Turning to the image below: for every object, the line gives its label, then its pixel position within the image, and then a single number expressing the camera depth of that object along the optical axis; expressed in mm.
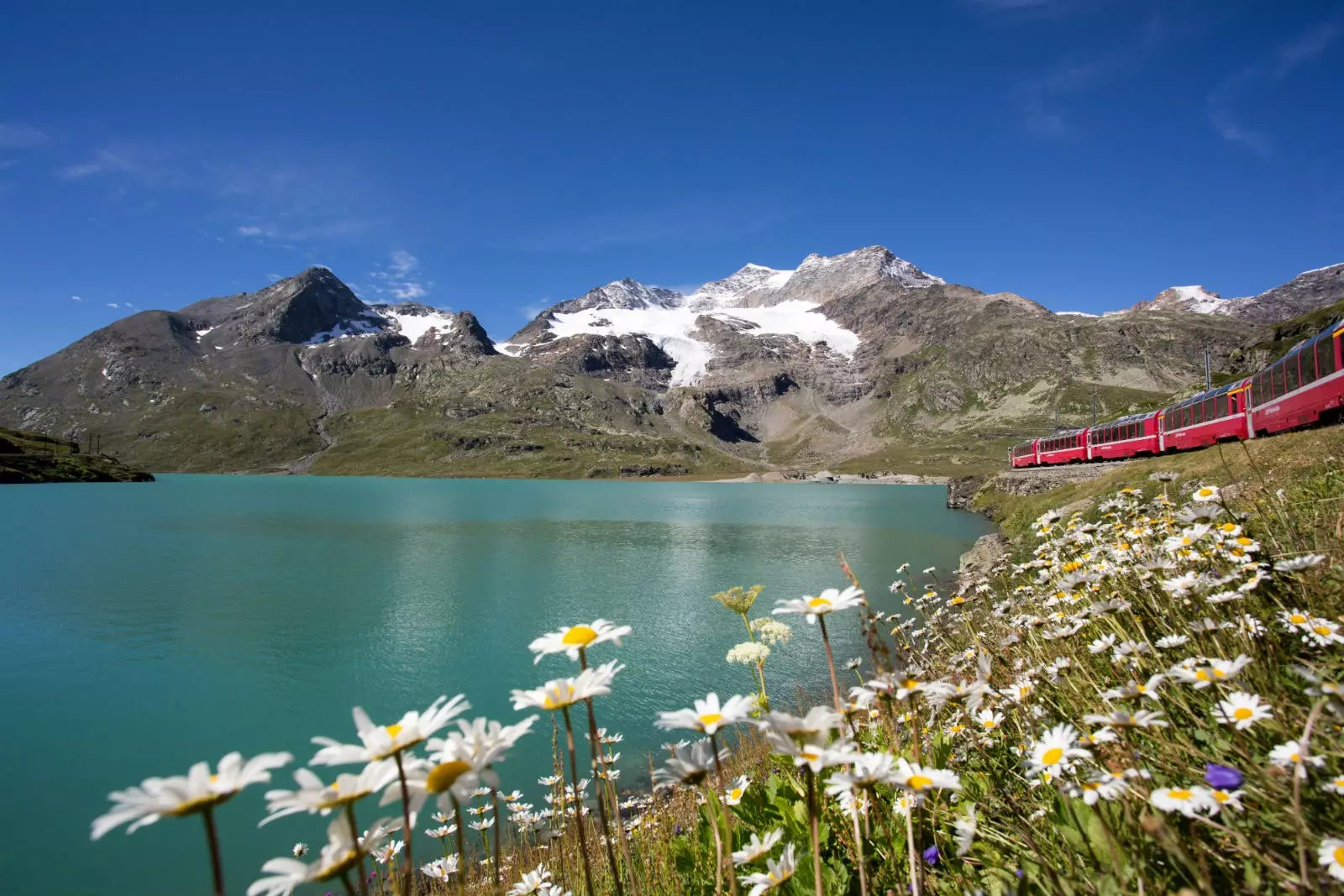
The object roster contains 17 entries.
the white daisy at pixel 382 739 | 1911
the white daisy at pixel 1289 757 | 1937
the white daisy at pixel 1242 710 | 2215
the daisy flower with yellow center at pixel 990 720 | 3838
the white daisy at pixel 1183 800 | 1804
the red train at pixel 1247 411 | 23188
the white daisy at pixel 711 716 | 2225
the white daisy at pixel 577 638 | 2582
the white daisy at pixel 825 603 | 2723
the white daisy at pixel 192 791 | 1622
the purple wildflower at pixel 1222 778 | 1766
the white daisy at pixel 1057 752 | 2395
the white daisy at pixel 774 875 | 2422
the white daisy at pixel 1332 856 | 1755
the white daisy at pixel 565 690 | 2258
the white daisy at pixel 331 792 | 1812
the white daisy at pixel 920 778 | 2148
